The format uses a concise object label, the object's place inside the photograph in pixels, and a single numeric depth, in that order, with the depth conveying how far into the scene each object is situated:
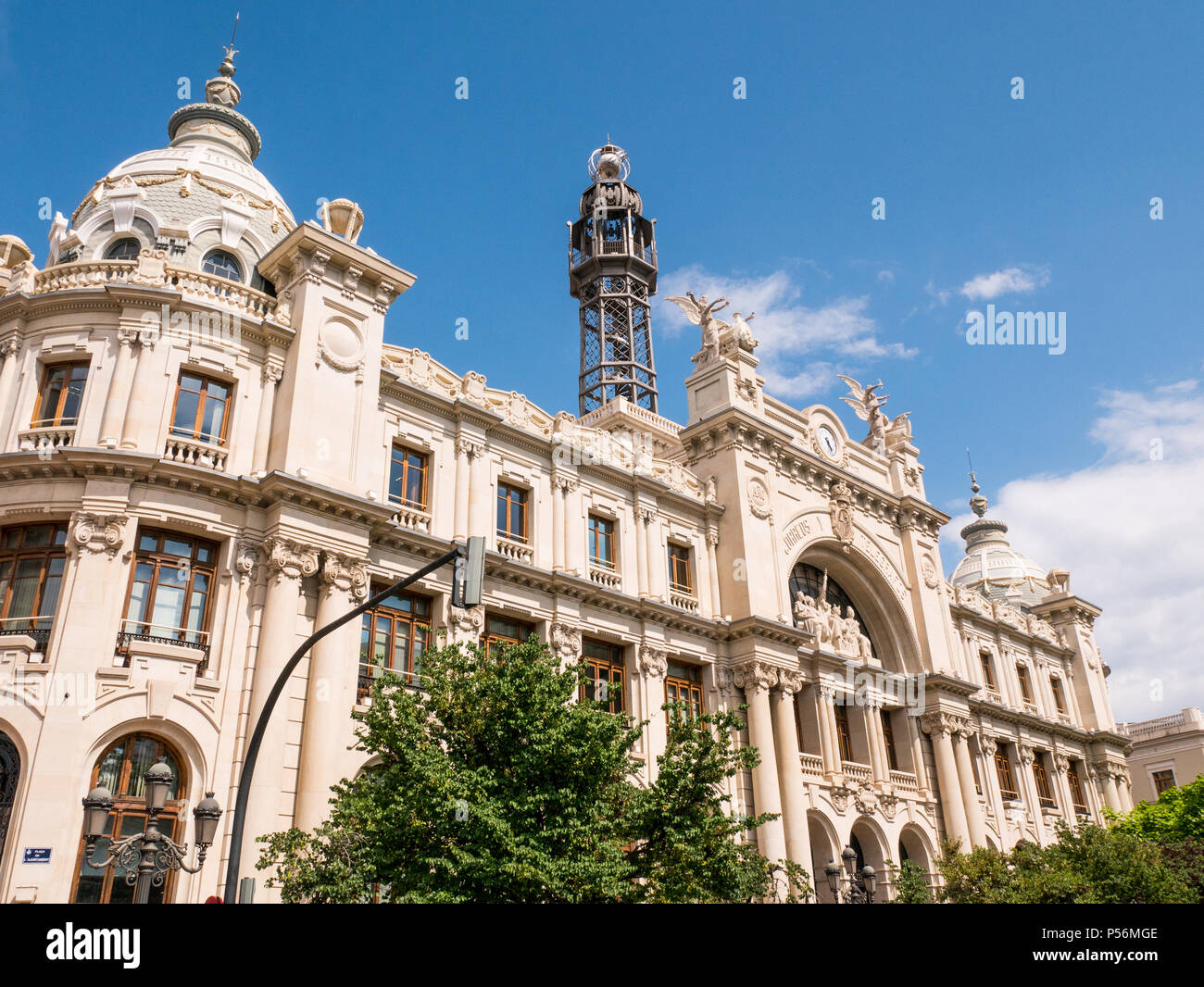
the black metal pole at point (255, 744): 13.99
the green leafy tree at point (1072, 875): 29.62
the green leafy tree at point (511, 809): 17.47
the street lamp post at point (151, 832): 14.22
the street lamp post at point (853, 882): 26.57
